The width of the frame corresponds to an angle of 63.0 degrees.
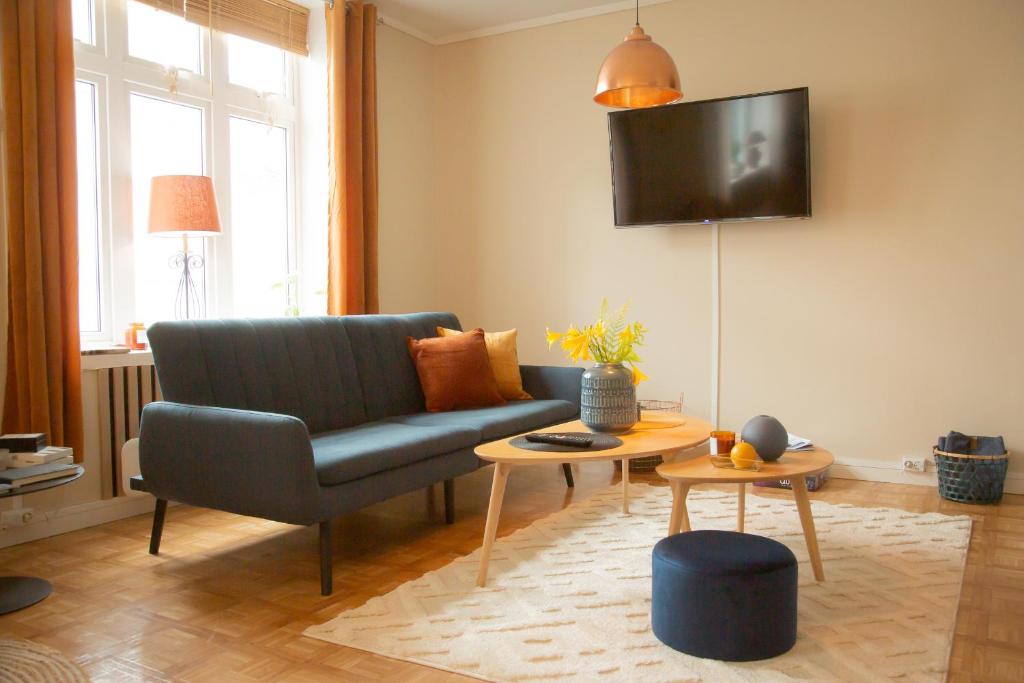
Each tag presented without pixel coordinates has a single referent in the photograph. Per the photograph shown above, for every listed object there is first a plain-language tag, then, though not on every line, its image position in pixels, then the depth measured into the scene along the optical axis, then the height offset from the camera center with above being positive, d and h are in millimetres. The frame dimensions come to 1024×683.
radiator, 3693 -451
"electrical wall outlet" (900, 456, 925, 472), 4332 -837
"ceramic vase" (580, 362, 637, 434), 3018 -336
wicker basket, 3877 -816
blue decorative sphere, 2760 -443
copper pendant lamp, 3041 +868
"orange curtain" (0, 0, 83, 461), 3283 +356
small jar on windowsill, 3867 -131
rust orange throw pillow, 4133 -327
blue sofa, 2791 -467
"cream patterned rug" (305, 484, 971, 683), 2205 -942
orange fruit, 2645 -482
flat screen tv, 4418 +798
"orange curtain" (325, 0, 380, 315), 4762 +877
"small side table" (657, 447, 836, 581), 2566 -528
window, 3846 +784
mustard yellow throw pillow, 4371 -298
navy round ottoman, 2186 -786
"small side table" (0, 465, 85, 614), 2643 -934
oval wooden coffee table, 2689 -479
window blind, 4242 +1567
